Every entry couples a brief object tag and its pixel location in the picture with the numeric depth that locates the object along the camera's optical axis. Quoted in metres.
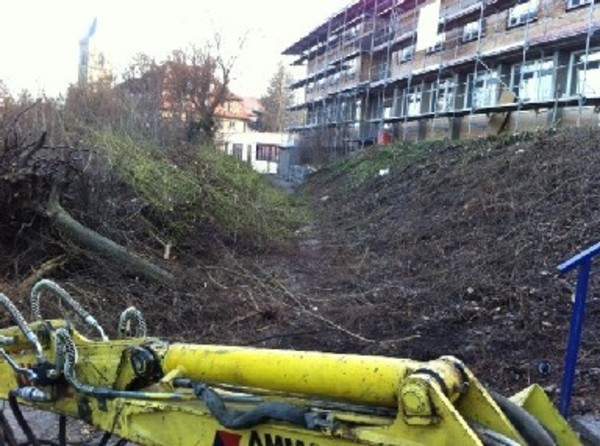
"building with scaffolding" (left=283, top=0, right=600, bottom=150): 23.75
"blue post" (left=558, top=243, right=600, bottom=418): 4.12
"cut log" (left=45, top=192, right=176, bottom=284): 8.71
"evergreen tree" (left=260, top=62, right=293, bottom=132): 72.60
